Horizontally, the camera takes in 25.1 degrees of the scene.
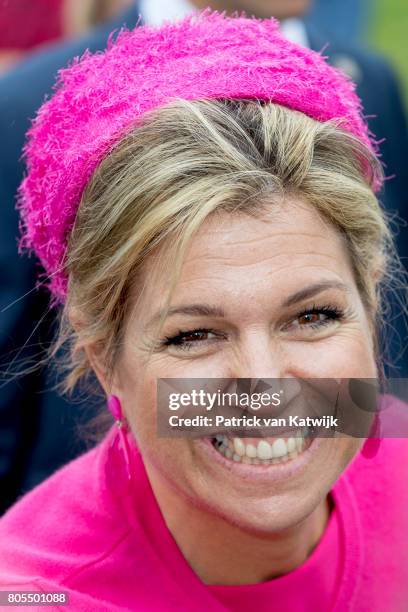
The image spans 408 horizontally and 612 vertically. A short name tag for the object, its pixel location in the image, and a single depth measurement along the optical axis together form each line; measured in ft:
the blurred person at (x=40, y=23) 13.55
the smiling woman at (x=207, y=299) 5.77
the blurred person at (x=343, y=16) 22.50
